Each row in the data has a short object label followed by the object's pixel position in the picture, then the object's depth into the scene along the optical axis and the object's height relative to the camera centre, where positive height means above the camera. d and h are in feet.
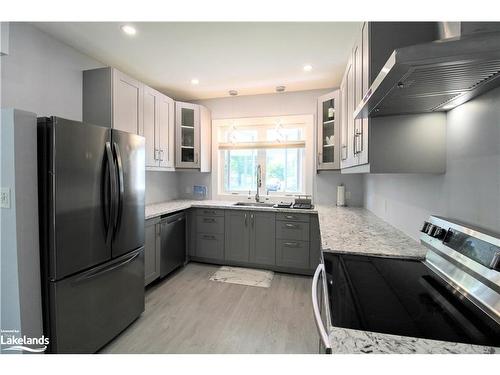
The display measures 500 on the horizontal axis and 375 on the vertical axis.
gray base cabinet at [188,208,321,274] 10.08 -2.61
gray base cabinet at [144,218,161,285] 8.49 -2.59
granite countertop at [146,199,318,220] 9.42 -1.14
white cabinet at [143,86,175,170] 9.48 +2.29
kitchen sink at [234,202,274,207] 11.55 -1.14
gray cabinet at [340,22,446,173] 4.45 +1.02
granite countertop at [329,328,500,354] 1.93 -1.39
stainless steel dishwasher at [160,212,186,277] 9.49 -2.64
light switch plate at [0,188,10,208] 4.42 -0.31
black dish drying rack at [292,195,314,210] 10.48 -1.00
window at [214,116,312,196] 12.09 +1.52
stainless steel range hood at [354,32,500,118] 2.16 +1.26
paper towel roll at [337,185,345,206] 11.00 -0.61
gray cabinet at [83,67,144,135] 7.70 +2.81
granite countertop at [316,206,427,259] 4.49 -1.29
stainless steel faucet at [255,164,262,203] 12.38 +0.25
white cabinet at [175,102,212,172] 11.50 +2.29
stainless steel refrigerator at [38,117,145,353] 4.68 -1.16
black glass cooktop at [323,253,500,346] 2.22 -1.41
